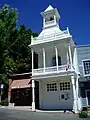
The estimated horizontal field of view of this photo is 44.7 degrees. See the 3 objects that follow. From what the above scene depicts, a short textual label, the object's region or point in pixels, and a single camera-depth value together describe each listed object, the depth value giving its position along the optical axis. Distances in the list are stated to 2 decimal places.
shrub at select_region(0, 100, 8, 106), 15.52
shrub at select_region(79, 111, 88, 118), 9.55
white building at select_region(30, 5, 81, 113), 13.36
